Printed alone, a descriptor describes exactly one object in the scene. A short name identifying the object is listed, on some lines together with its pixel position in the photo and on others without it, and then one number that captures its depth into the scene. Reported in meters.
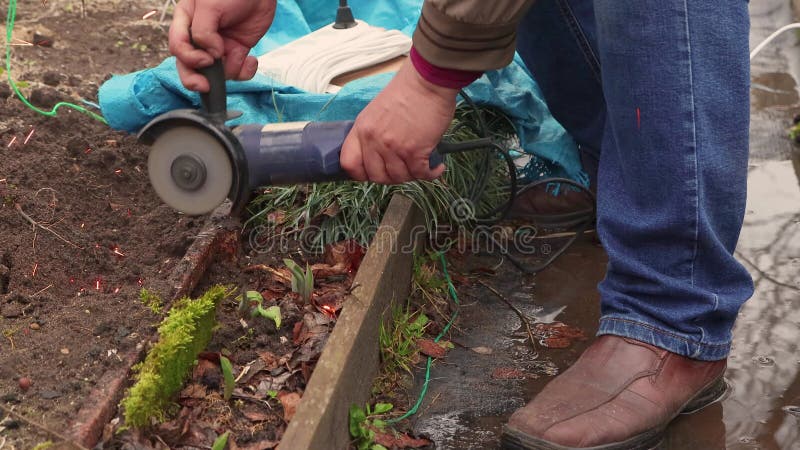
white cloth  2.97
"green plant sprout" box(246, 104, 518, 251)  2.64
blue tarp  2.82
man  1.89
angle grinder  2.04
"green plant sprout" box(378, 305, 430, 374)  2.31
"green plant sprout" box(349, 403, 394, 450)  1.98
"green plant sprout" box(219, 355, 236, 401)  1.91
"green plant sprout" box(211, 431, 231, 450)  1.75
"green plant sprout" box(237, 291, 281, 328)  2.19
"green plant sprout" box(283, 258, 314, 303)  2.29
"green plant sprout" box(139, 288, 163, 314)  2.04
